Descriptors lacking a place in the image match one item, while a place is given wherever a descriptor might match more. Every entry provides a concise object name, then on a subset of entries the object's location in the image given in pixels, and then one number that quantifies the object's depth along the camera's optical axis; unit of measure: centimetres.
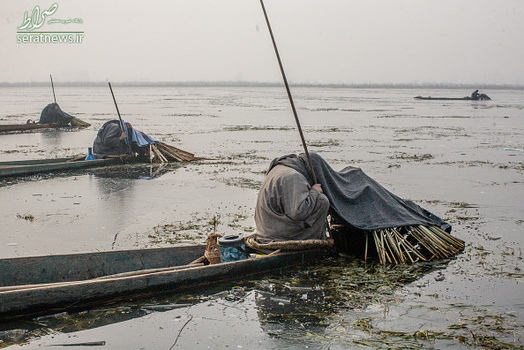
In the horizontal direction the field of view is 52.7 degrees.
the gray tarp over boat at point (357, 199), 636
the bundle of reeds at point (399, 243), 646
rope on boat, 601
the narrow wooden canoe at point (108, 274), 464
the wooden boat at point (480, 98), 6446
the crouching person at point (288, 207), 589
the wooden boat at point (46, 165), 1235
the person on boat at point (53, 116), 2680
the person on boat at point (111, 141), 1421
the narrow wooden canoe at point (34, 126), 2308
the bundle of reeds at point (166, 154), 1501
